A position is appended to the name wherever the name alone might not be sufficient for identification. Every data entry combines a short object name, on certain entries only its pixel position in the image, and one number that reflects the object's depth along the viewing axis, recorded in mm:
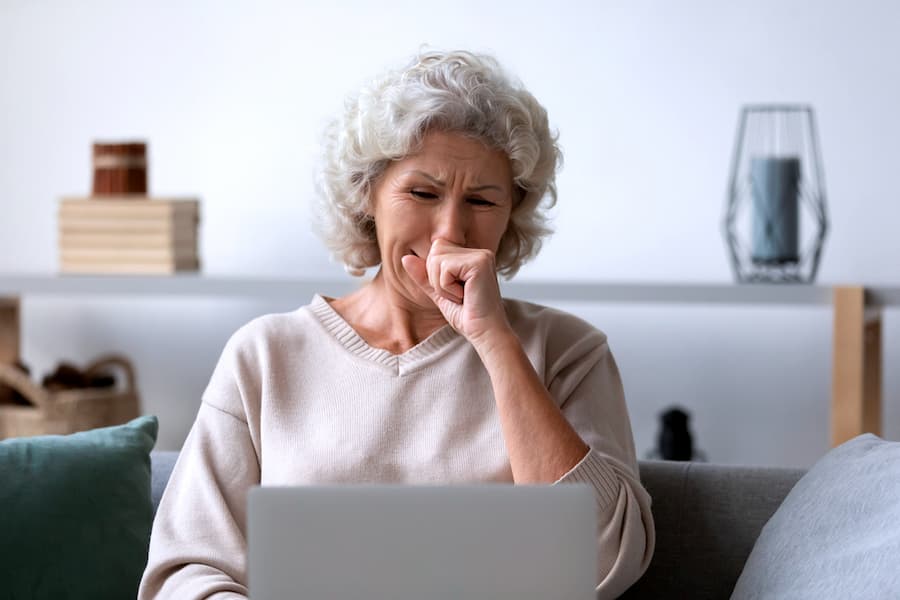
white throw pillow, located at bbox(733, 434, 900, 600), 2324
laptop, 1676
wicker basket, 3668
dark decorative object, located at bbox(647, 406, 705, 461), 3525
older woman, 2485
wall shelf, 3304
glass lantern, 3418
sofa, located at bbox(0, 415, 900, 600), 2478
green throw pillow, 2556
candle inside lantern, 3415
